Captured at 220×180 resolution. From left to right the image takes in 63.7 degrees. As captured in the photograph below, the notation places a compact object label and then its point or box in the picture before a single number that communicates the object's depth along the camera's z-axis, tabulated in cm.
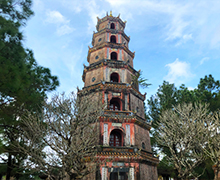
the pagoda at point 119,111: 1434
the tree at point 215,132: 1290
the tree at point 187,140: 1199
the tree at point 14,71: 729
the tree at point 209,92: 2055
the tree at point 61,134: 987
